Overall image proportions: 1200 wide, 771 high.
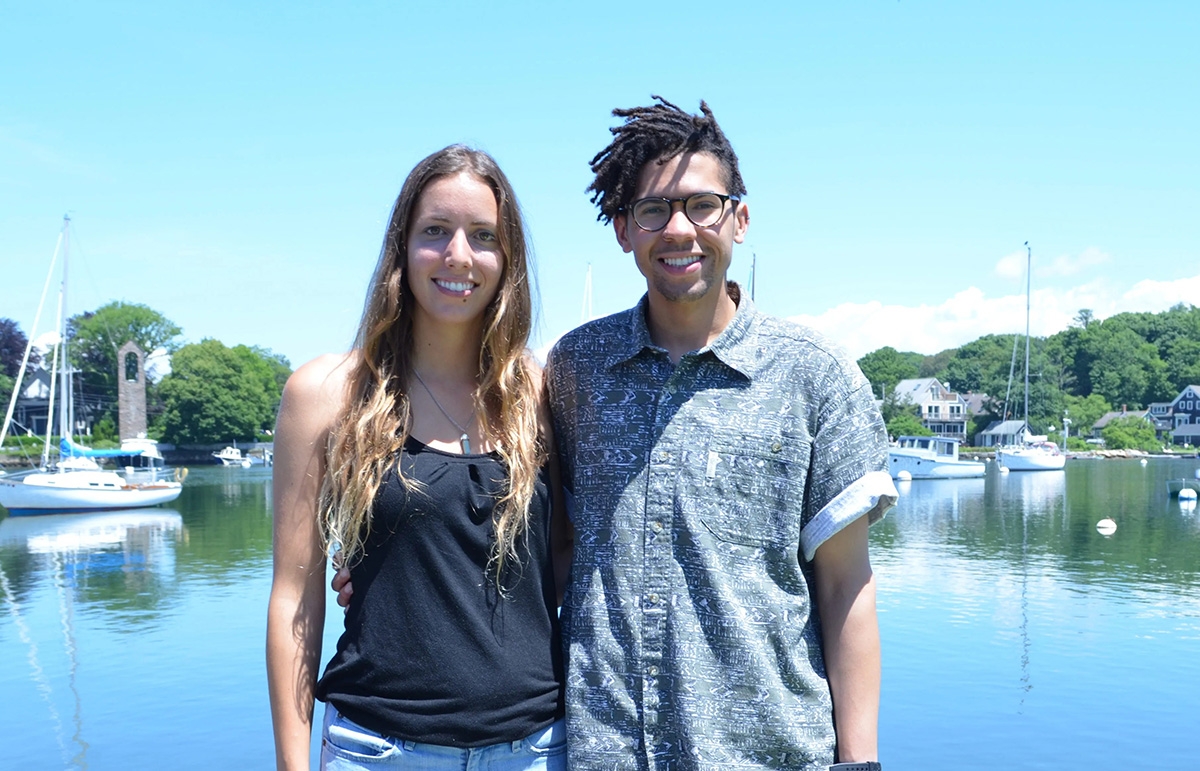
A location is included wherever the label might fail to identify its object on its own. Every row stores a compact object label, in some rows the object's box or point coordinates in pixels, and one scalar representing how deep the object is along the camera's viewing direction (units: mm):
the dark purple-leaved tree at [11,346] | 69750
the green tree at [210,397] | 77500
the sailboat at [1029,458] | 60625
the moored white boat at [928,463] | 52281
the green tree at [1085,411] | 94562
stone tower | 71438
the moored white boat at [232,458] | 75375
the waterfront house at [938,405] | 100500
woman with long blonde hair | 2504
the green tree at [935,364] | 124244
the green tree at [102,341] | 76750
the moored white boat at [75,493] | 36781
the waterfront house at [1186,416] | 95562
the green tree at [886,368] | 107125
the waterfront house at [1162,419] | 99000
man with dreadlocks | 2451
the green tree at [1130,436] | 88812
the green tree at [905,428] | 90000
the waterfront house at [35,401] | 76875
